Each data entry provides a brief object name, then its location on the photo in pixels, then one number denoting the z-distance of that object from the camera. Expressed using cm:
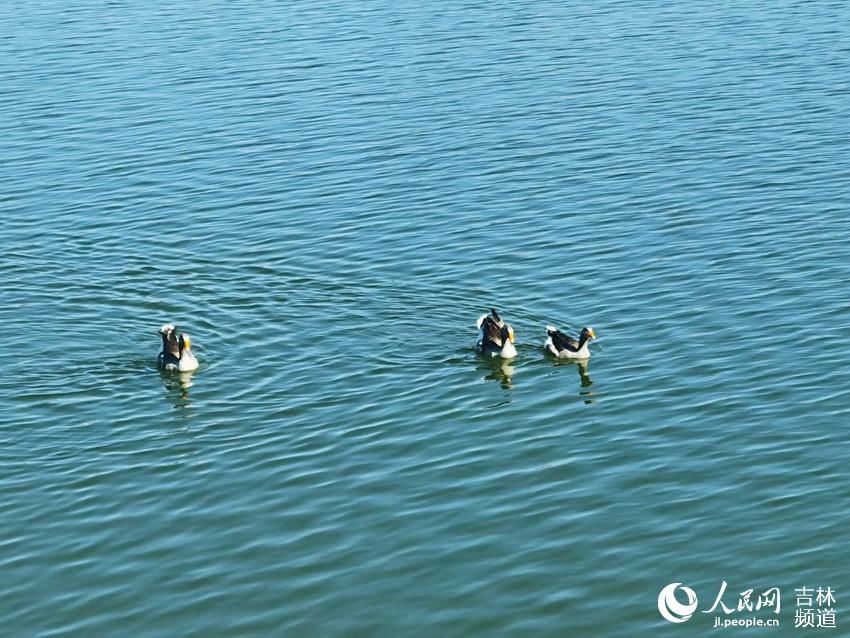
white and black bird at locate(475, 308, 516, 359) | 3023
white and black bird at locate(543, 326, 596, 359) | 2991
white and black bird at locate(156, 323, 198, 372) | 2980
